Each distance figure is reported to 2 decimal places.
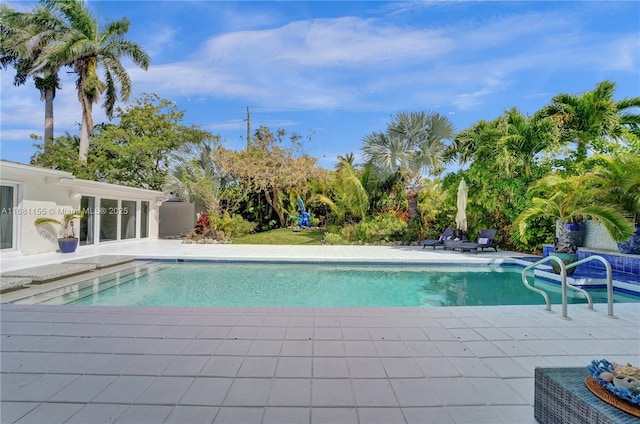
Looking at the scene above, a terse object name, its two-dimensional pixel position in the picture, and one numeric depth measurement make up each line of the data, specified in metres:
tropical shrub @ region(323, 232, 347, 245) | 15.54
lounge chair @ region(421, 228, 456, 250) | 13.59
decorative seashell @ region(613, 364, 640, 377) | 1.79
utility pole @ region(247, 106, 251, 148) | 22.67
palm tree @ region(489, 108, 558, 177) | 11.38
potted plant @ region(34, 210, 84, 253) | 11.05
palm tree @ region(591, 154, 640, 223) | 8.28
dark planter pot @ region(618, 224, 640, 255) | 8.46
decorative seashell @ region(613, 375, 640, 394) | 1.69
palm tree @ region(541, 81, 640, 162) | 11.17
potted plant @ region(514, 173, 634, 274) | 7.36
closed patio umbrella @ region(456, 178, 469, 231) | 13.02
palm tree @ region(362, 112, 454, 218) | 14.49
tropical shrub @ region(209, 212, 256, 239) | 16.69
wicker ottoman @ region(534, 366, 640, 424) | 1.66
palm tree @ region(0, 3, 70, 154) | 17.84
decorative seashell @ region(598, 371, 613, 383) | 1.83
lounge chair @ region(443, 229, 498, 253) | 12.04
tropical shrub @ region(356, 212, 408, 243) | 15.46
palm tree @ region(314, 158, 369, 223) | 15.60
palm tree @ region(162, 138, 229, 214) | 16.88
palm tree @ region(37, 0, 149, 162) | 18.28
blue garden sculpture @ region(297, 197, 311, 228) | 19.09
